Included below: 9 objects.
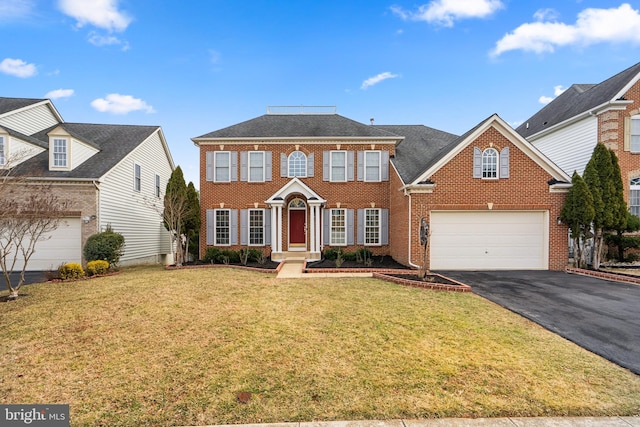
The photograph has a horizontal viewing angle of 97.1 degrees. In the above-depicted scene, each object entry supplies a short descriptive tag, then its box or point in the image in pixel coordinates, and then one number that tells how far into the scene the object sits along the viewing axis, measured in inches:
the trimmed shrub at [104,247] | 466.0
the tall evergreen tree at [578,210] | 423.2
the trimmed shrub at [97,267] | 429.1
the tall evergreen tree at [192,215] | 543.2
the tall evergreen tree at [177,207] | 505.7
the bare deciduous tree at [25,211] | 335.5
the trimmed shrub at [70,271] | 397.1
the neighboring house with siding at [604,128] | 520.7
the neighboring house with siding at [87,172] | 495.2
